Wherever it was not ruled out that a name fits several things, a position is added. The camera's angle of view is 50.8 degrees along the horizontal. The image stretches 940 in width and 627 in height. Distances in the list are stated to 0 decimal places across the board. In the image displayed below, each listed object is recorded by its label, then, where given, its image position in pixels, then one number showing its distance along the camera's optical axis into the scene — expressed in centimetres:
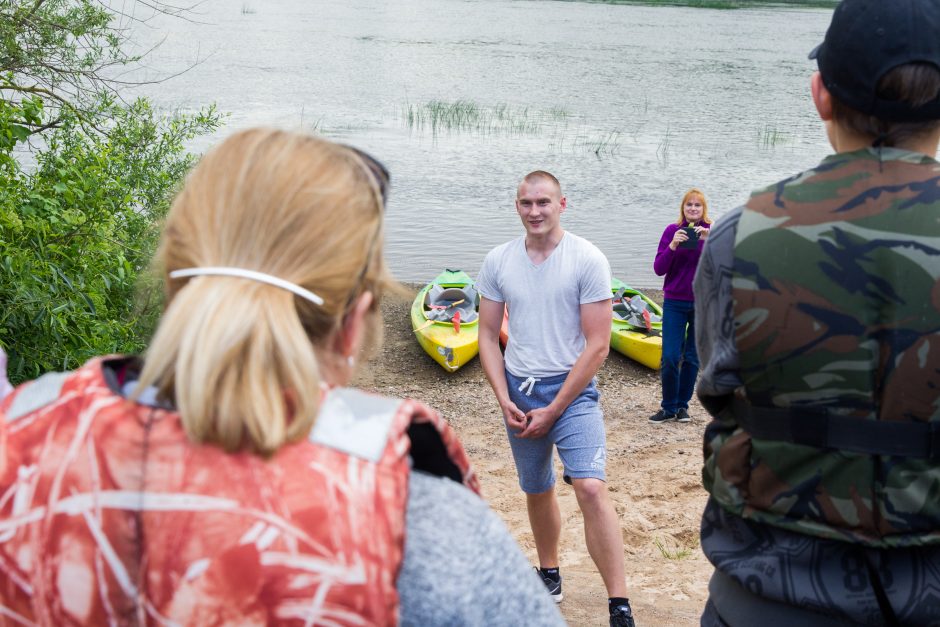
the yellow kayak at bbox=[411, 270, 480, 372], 1079
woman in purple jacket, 847
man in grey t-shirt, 472
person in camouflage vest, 188
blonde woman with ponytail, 116
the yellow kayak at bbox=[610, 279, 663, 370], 1080
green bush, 516
